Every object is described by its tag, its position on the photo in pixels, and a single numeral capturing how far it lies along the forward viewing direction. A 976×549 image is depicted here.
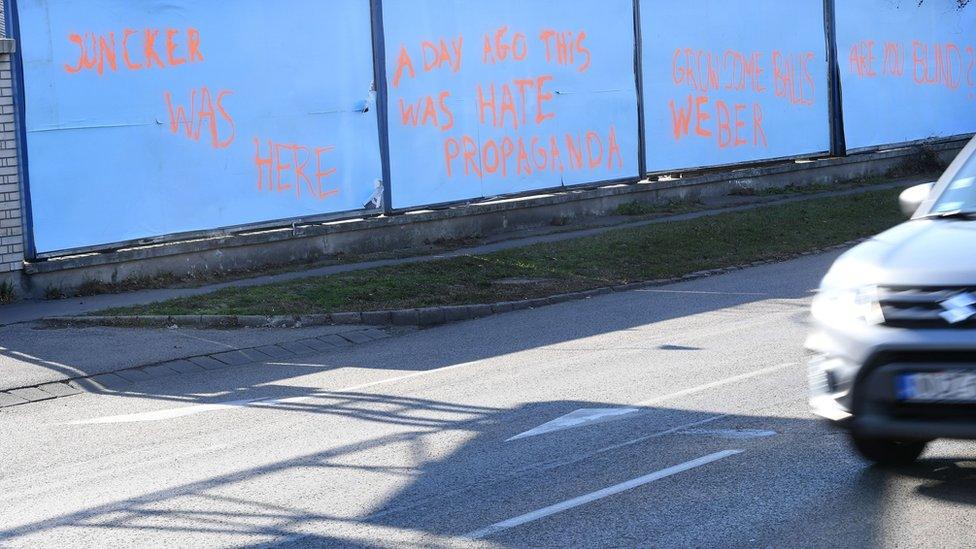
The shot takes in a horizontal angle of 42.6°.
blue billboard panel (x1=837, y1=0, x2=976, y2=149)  25.59
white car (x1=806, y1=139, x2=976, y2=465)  5.34
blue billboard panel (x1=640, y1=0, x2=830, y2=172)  22.11
